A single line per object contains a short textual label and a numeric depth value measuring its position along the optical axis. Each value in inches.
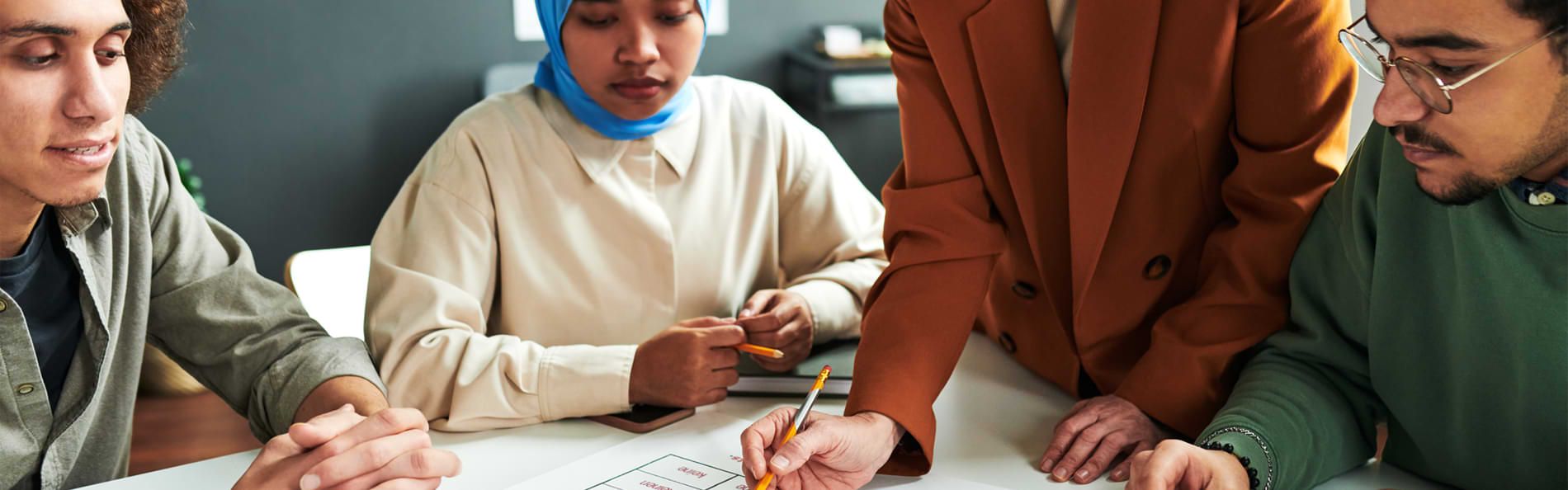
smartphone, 53.6
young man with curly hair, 45.1
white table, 48.1
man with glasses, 37.9
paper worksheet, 46.0
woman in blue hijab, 55.8
